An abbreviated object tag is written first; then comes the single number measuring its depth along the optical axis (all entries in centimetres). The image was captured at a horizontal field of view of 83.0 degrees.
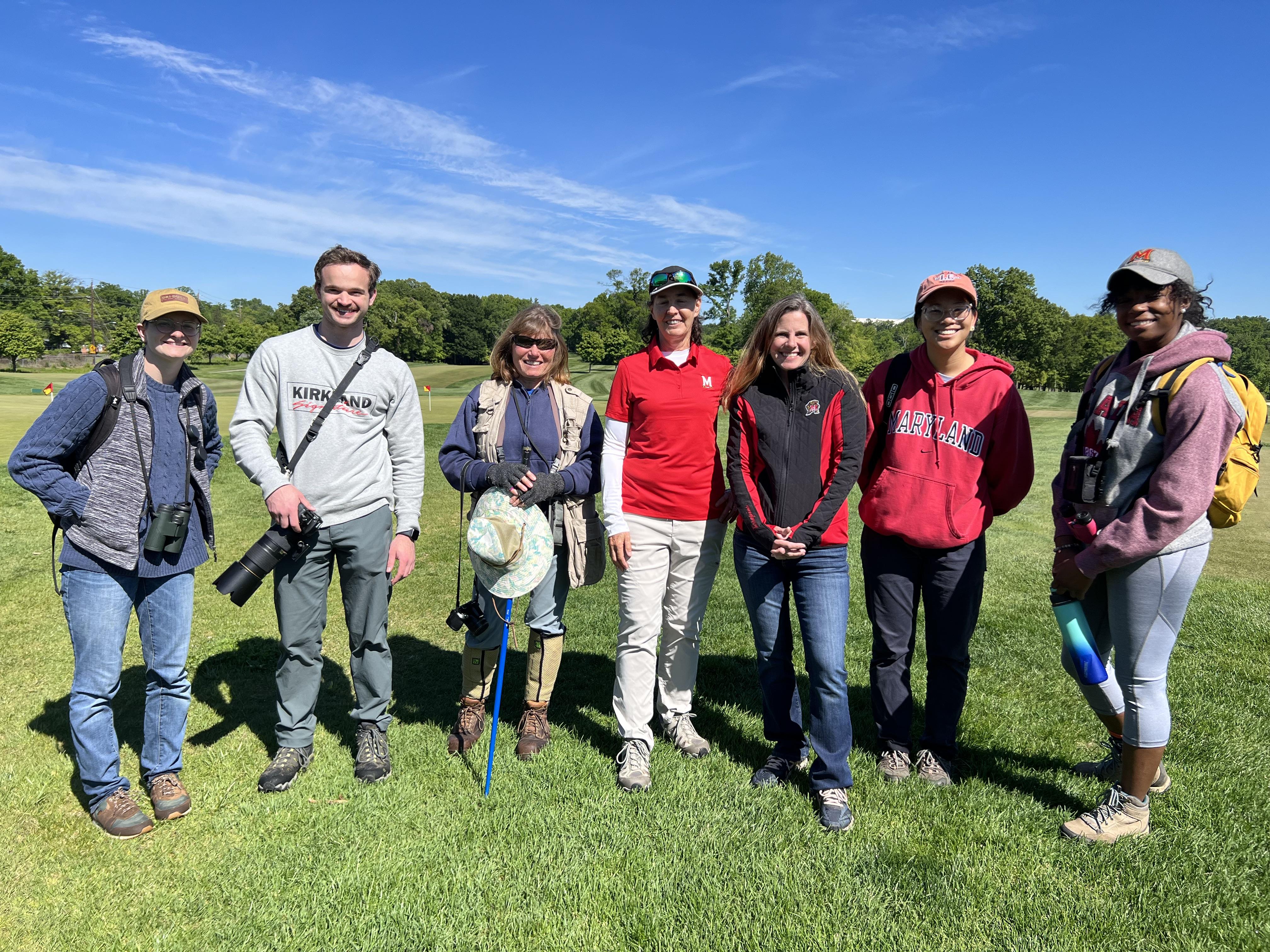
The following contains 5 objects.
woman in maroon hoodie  273
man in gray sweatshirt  349
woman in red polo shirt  361
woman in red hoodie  341
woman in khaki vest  386
